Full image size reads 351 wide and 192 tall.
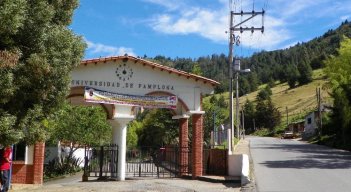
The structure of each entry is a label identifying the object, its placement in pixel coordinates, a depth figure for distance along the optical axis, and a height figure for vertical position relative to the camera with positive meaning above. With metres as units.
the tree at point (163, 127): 43.12 +0.96
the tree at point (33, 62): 8.88 +1.64
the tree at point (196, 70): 39.62 +6.00
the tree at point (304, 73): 133.38 +19.21
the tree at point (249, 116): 107.50 +5.08
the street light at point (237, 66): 22.83 +3.63
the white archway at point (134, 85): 18.86 +2.25
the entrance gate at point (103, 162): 19.56 -1.12
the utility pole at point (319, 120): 57.00 +2.11
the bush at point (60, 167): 28.78 -2.02
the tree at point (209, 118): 40.22 +1.72
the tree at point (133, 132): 53.83 +0.60
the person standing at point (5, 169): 13.98 -1.01
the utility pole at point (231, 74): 22.89 +3.25
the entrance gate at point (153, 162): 21.59 -1.41
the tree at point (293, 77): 136.62 +18.59
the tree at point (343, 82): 33.88 +4.36
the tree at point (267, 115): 99.12 +4.87
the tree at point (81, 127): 31.05 +0.69
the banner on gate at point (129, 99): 18.55 +1.62
